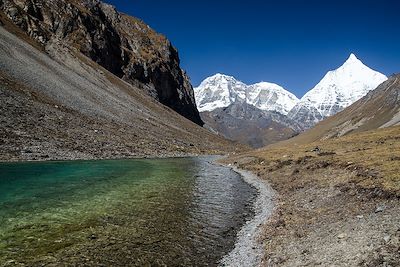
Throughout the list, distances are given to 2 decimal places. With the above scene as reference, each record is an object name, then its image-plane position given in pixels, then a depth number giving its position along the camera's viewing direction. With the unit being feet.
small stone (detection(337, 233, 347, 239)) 62.35
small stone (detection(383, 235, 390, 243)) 55.46
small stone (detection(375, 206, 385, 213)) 73.45
